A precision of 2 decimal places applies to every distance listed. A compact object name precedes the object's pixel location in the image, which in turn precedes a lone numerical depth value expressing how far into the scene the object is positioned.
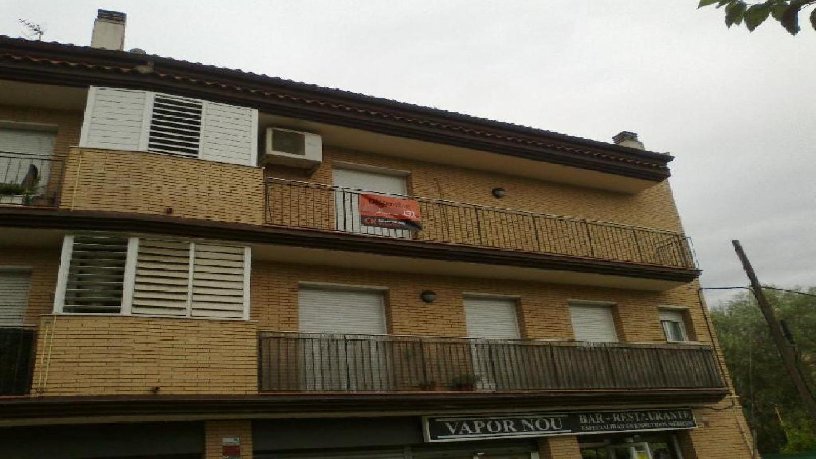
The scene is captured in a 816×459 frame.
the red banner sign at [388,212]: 12.17
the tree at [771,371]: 32.97
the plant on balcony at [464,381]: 11.38
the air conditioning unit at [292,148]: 11.82
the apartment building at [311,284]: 8.91
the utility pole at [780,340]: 14.15
